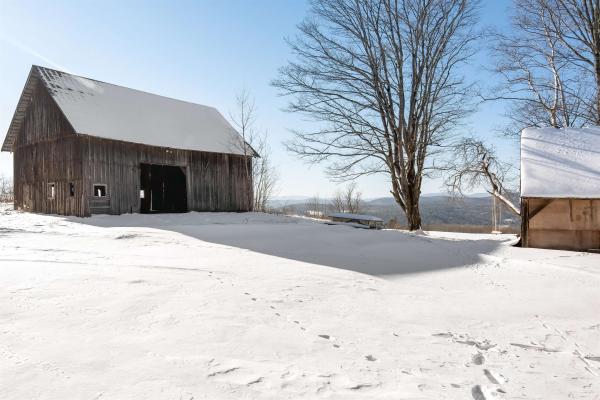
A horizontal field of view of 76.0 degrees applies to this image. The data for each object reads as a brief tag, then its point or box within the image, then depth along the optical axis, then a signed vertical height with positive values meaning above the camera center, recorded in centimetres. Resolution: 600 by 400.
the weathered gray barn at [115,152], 1844 +295
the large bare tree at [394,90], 1652 +500
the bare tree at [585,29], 1642 +752
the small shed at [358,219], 2112 -80
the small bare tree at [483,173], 1784 +145
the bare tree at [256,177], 2453 +250
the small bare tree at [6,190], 3020 +206
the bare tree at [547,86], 1722 +542
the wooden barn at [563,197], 1171 +16
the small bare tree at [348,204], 5112 +12
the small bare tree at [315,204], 5851 +16
